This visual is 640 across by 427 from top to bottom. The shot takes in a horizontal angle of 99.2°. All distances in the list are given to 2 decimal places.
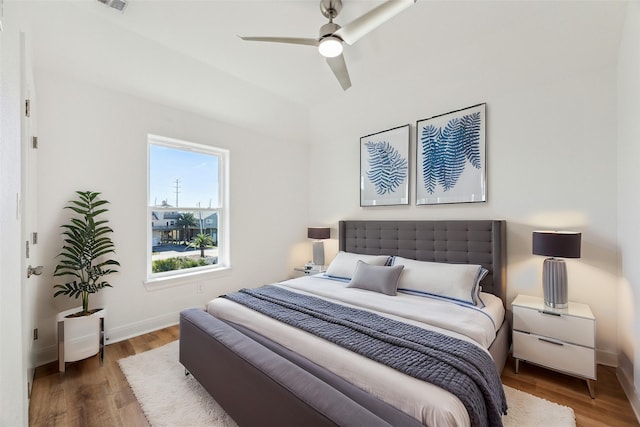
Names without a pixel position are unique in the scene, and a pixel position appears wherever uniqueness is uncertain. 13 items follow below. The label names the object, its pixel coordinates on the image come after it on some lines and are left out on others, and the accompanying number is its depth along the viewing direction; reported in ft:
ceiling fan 5.67
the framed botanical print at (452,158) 9.82
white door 4.82
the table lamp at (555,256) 7.23
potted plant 7.53
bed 3.98
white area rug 5.76
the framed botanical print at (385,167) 11.62
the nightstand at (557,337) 6.72
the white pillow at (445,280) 8.14
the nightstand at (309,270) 13.23
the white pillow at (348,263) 10.50
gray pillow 8.89
